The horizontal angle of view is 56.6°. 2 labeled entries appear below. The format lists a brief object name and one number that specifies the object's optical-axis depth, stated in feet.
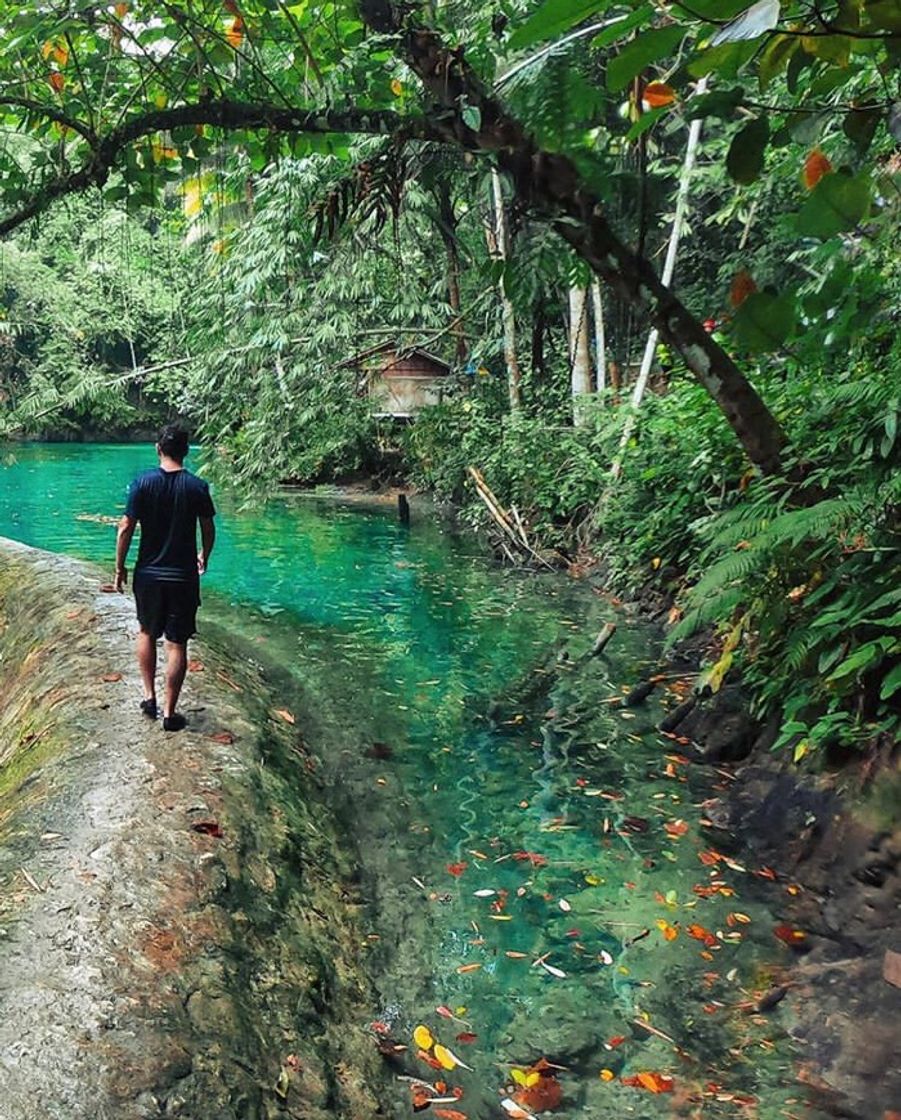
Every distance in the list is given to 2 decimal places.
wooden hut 68.23
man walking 16.46
